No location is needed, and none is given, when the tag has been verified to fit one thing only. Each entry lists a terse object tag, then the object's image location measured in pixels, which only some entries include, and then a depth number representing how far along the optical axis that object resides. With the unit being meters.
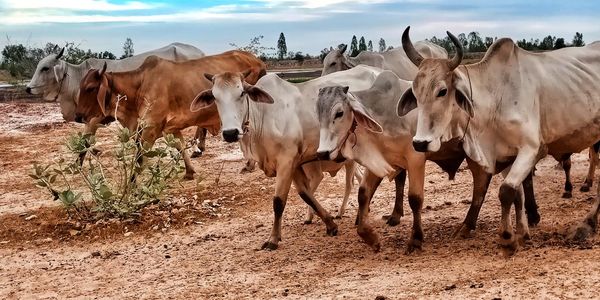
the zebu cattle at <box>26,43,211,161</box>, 10.71
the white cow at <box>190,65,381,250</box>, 5.75
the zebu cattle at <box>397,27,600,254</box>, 4.78
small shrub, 6.97
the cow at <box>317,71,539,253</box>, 5.19
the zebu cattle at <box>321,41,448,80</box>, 10.23
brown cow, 8.27
